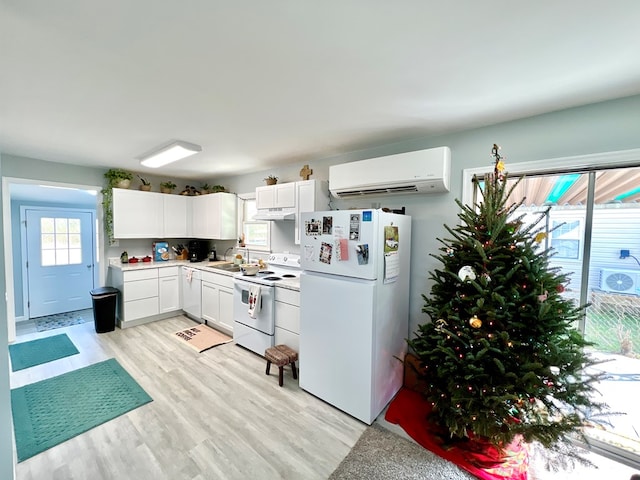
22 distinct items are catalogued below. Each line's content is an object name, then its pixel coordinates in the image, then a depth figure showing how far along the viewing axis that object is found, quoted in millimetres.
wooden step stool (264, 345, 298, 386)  2668
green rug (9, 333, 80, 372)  3057
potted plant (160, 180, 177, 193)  4605
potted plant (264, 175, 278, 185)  3729
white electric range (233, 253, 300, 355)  3078
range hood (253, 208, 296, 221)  3420
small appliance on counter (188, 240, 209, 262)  4770
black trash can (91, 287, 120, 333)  3805
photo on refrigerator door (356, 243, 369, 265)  2131
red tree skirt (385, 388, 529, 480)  1787
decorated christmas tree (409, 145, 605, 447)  1683
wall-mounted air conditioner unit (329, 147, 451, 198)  2357
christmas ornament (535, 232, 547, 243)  1741
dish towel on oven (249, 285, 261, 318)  3105
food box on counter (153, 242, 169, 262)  4754
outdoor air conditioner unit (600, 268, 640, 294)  1982
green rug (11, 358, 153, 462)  2035
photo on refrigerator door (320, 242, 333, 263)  2354
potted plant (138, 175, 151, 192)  4386
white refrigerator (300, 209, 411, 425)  2158
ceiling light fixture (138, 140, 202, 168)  2934
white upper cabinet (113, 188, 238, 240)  4156
